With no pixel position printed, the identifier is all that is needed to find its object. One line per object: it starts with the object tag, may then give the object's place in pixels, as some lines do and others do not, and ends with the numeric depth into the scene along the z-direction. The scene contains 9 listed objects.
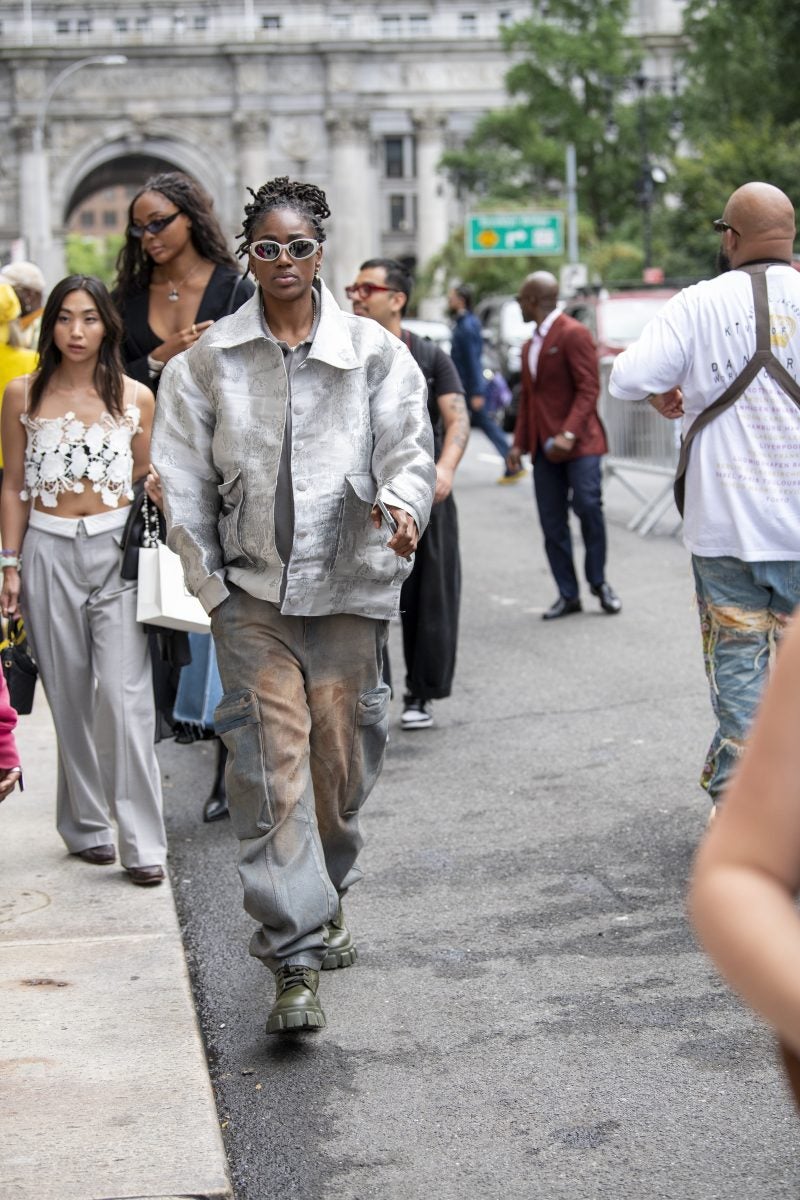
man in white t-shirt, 5.49
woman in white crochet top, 6.04
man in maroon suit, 11.56
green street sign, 44.28
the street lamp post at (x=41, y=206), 69.64
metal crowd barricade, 15.95
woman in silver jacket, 4.62
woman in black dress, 6.57
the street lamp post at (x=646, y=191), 44.28
